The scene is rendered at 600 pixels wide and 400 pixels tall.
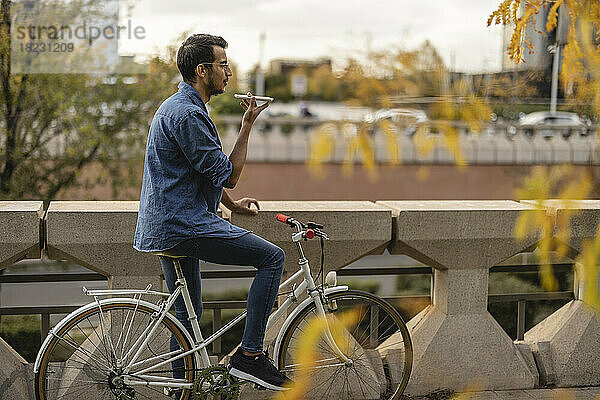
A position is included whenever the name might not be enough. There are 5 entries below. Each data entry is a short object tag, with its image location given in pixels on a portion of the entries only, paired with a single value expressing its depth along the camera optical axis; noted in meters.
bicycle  3.71
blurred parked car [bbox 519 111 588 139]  26.80
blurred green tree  12.85
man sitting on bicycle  3.45
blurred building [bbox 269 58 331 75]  33.06
